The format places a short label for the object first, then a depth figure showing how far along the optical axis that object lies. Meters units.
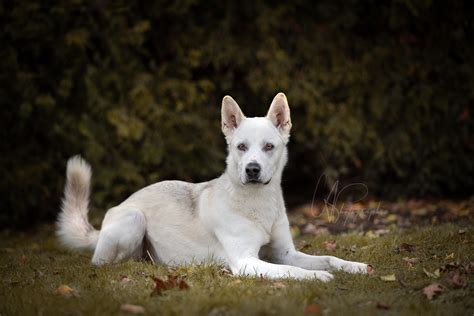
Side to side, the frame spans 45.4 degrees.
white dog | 5.02
